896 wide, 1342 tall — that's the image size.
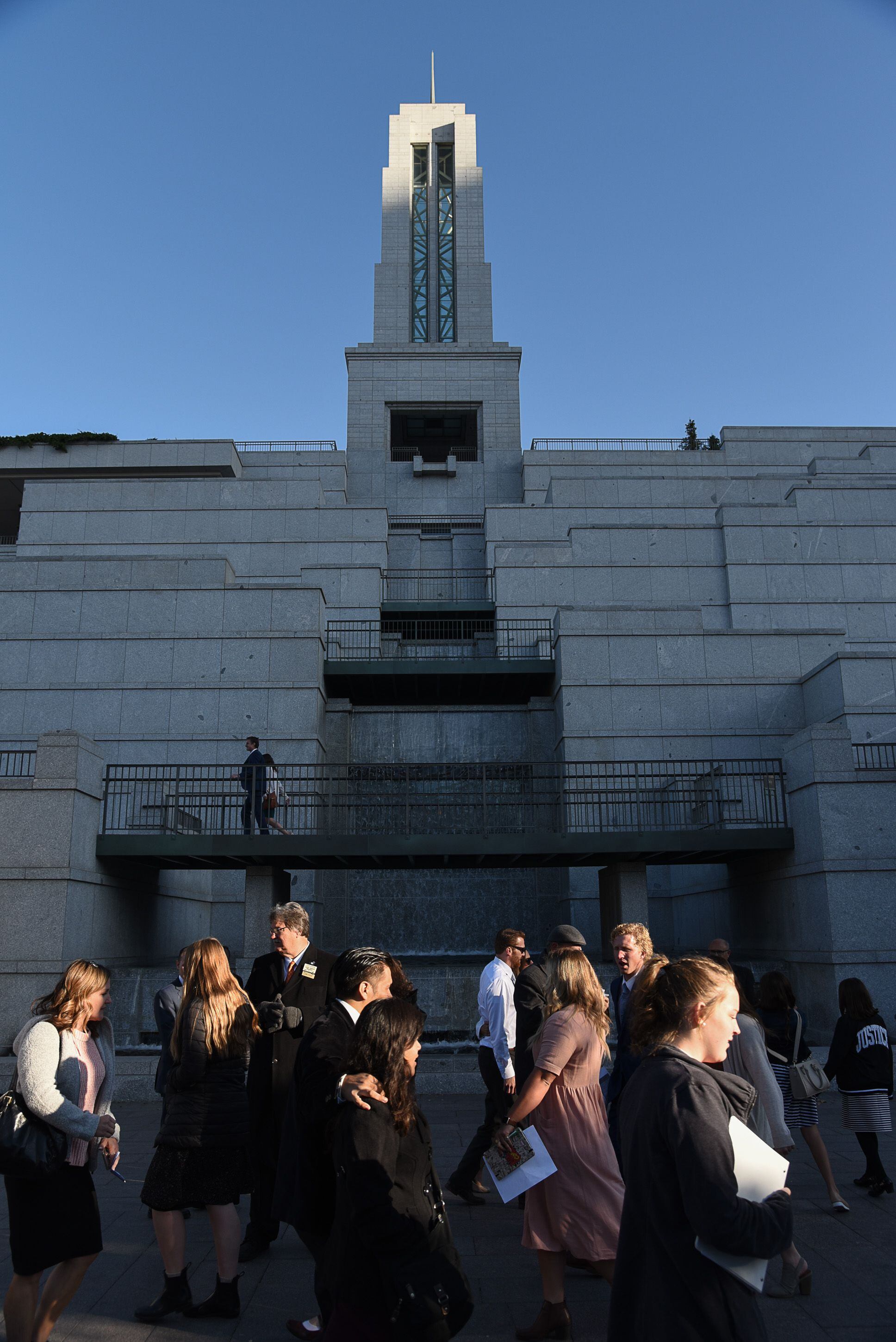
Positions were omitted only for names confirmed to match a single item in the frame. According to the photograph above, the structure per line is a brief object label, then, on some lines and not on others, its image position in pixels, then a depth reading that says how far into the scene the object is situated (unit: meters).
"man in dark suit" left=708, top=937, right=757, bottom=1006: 7.20
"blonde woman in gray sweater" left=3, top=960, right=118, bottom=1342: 4.38
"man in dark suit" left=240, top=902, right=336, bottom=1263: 5.84
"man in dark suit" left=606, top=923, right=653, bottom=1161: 5.39
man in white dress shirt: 6.82
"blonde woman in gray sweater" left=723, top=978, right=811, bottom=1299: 5.12
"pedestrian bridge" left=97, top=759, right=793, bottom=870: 14.69
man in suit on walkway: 15.70
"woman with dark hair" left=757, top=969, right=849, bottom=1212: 6.77
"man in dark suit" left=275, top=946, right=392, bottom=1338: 3.96
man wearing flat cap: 6.68
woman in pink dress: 4.77
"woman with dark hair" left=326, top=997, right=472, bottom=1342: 3.29
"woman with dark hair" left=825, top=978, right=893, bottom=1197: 7.18
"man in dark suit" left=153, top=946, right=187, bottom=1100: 7.64
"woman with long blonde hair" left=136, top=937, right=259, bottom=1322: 4.96
